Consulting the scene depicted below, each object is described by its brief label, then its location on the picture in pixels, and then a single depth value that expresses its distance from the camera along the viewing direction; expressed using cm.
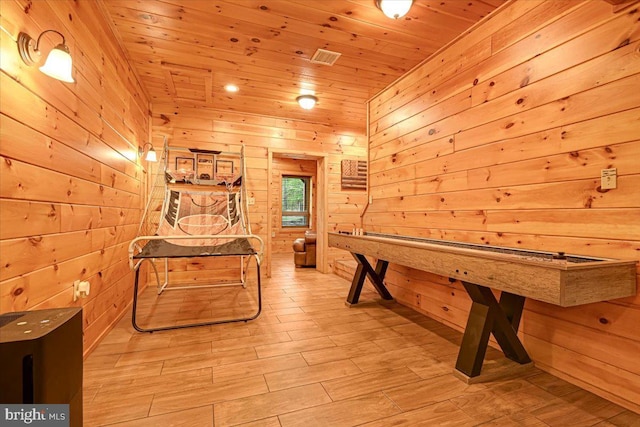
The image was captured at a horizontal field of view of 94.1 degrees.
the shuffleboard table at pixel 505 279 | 126
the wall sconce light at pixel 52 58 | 133
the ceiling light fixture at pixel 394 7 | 199
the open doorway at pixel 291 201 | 766
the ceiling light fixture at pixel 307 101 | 372
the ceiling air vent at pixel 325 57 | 274
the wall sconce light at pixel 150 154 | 345
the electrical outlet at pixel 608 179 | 149
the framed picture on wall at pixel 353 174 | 496
